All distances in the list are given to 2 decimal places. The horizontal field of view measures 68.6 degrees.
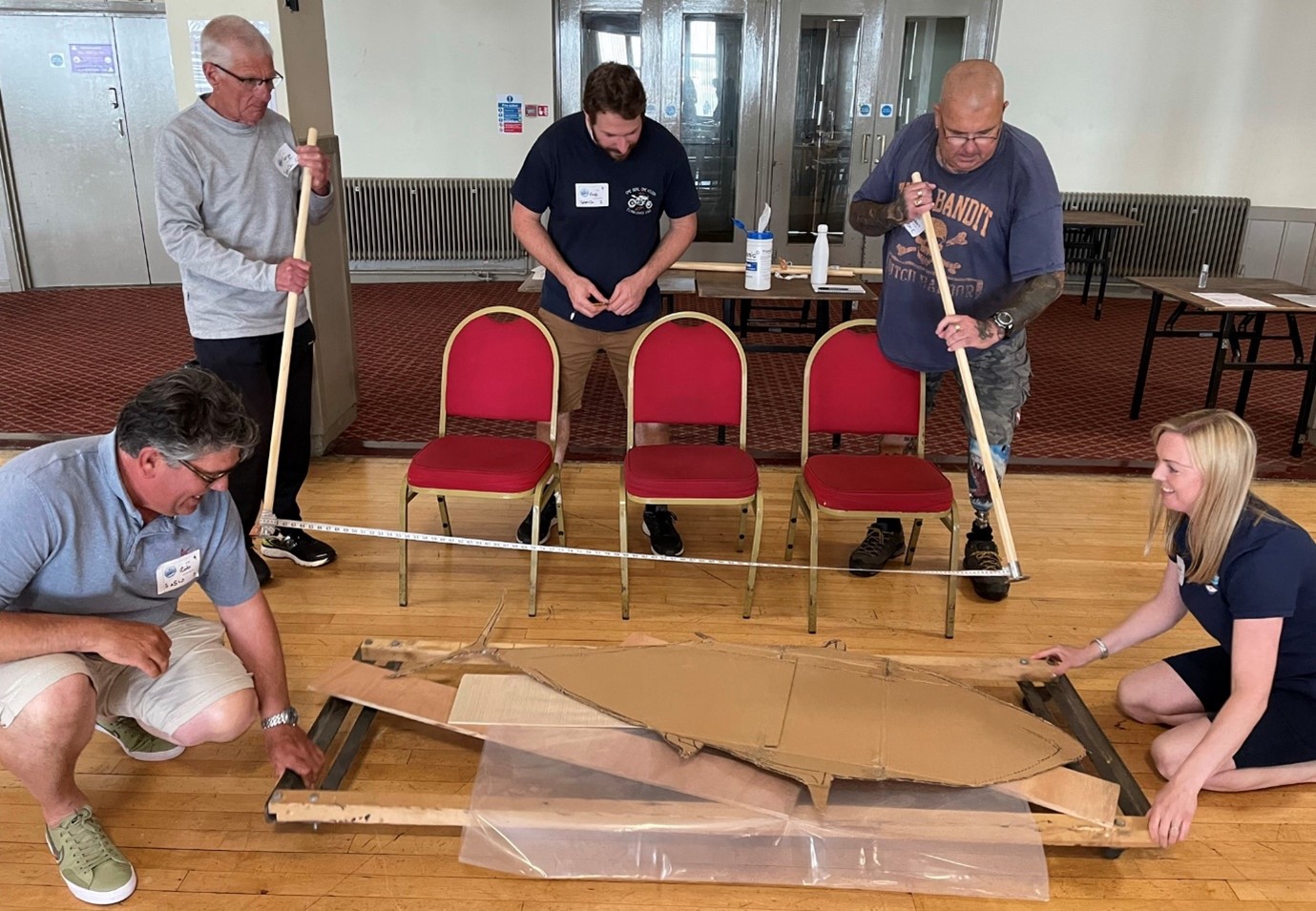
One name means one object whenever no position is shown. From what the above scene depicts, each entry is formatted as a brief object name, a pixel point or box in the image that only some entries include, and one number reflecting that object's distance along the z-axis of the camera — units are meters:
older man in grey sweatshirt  2.74
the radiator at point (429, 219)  8.26
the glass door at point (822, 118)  8.08
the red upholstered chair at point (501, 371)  3.28
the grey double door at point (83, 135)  7.26
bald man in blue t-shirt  2.77
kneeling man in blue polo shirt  1.81
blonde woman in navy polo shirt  1.99
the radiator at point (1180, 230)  8.14
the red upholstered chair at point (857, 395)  3.23
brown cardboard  2.05
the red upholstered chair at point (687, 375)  3.28
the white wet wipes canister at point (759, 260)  4.32
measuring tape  2.46
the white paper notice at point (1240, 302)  4.39
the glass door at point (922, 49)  7.98
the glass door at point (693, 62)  8.02
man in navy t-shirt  3.22
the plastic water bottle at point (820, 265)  4.48
